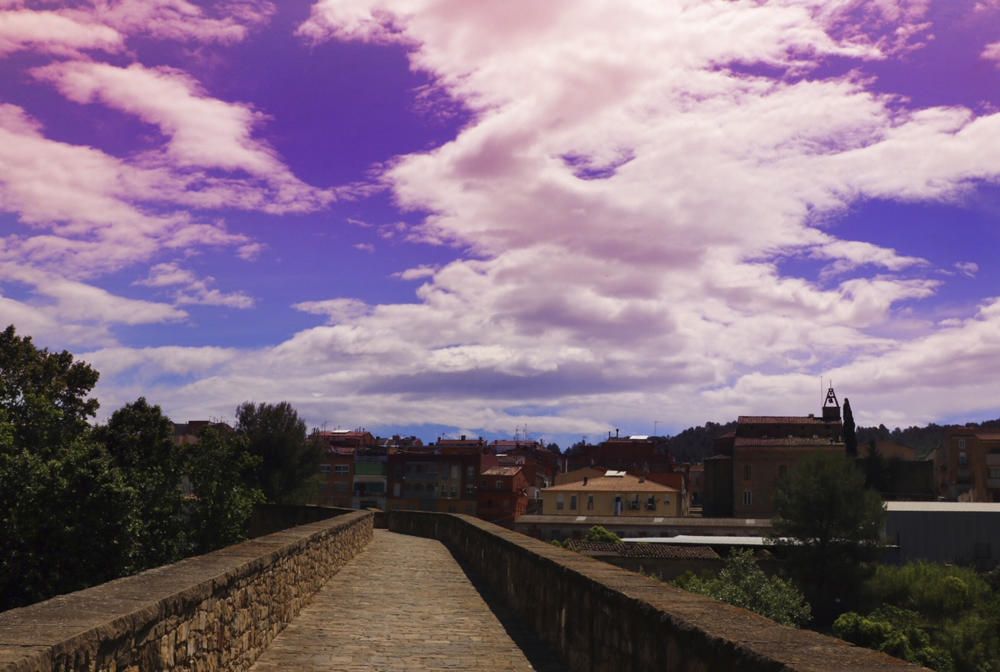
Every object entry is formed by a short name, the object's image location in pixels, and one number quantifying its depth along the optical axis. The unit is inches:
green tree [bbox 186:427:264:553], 1544.0
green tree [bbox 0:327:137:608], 969.1
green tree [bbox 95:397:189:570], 1336.1
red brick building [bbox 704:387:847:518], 3398.1
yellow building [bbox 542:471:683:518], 3159.5
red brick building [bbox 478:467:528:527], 3228.3
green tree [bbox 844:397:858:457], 3865.7
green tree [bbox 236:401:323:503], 2517.2
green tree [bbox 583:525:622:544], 2487.5
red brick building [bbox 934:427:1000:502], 3494.1
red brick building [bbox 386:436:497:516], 3501.5
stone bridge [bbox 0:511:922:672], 150.9
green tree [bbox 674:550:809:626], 1776.6
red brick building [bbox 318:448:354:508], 3794.3
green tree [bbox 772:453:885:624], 2368.4
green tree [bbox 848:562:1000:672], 1792.6
